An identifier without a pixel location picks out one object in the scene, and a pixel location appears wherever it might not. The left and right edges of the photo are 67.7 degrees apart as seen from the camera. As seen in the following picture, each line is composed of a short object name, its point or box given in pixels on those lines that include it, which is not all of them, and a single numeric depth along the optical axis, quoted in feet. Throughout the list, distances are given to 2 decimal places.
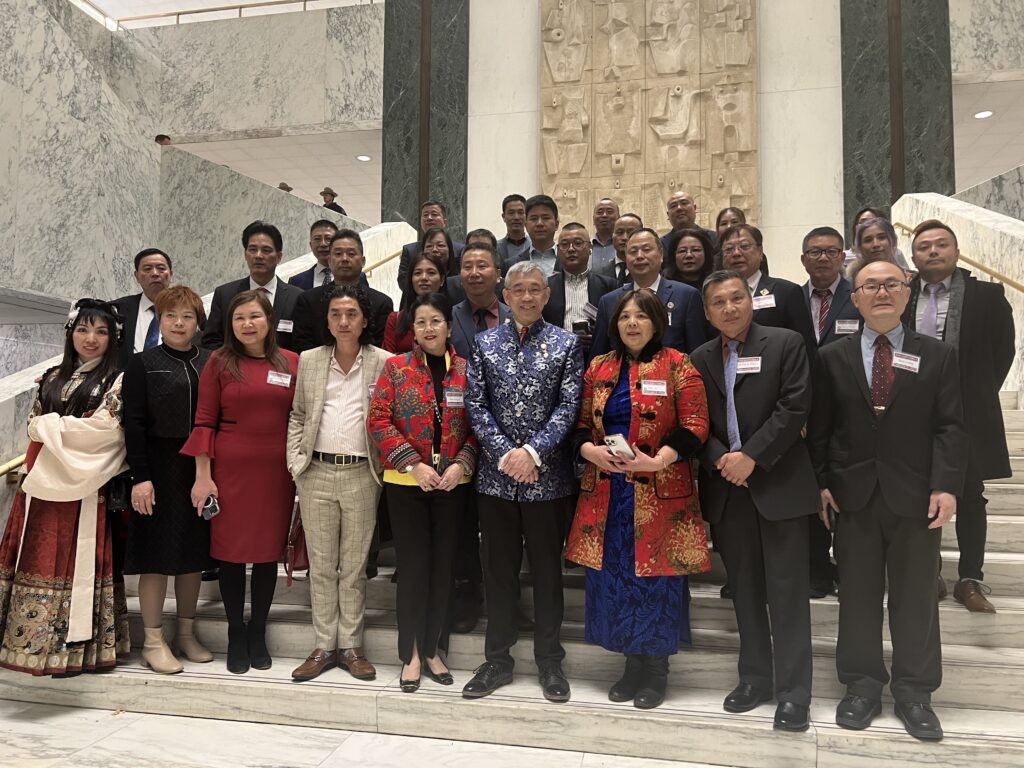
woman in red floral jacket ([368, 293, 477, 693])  10.39
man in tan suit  10.75
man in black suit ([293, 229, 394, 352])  12.53
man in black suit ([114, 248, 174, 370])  13.80
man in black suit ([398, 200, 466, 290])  17.50
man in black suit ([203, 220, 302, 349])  13.83
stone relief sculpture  25.81
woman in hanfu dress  10.55
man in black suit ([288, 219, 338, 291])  16.92
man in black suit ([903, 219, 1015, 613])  10.62
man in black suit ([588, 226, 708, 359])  11.48
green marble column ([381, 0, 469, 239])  28.25
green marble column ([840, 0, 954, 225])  24.79
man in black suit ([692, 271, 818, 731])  9.19
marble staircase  8.88
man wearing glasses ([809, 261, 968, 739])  8.95
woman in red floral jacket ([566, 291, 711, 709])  9.61
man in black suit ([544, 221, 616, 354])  13.12
